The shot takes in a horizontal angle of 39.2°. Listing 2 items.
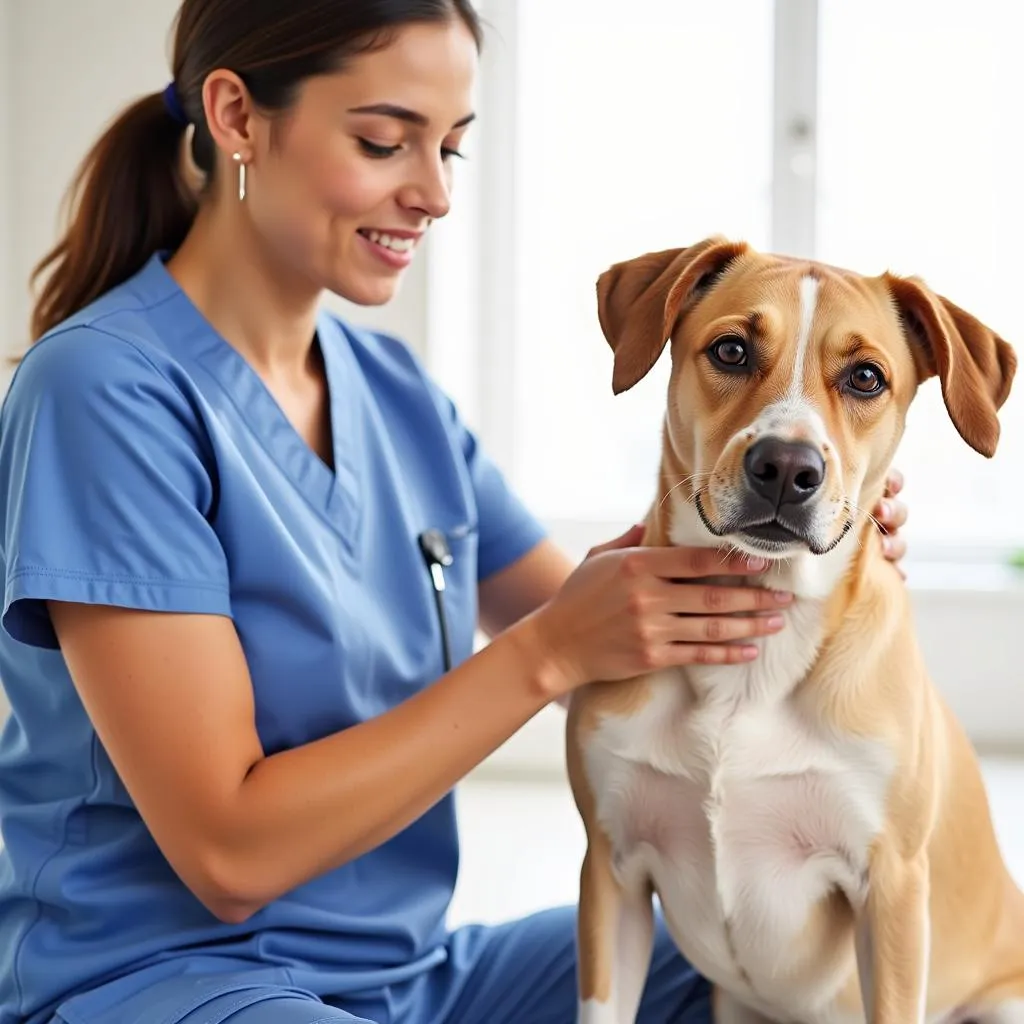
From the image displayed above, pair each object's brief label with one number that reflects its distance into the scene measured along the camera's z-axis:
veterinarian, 1.26
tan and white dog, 1.22
